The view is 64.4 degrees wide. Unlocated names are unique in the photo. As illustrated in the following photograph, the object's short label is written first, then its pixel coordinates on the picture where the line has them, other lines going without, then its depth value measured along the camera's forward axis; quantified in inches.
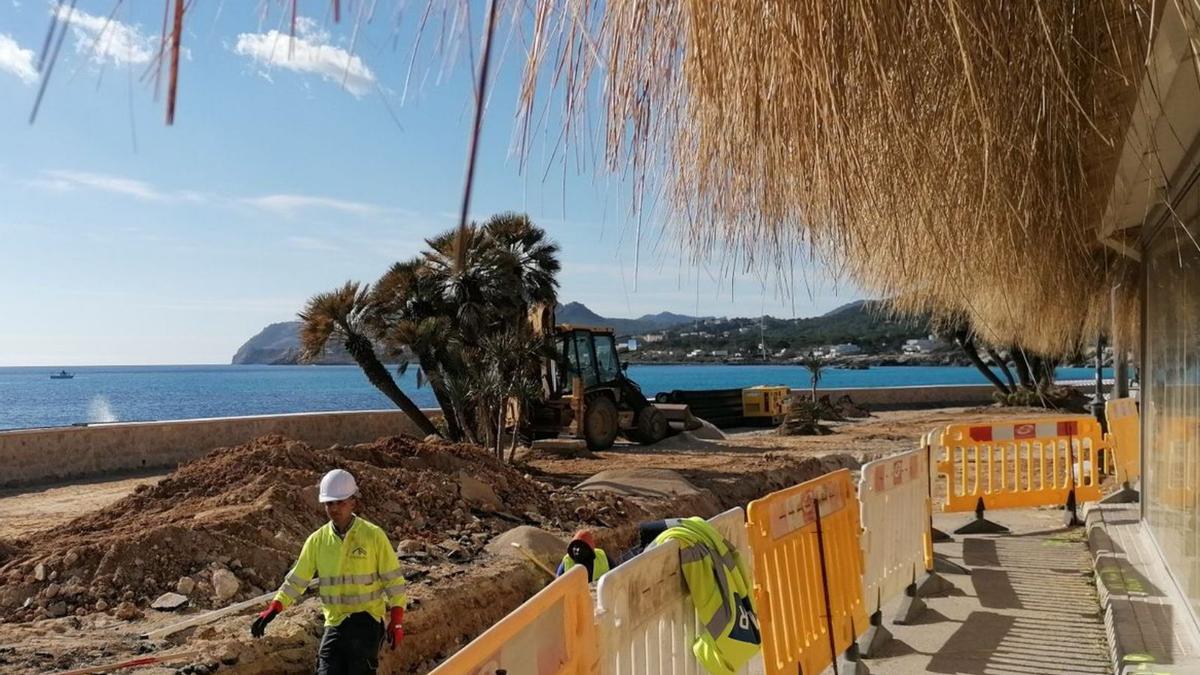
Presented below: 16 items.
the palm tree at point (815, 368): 1473.9
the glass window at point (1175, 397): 229.0
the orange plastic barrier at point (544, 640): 101.3
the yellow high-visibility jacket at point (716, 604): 159.3
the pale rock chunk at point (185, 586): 346.0
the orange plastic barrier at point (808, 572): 197.5
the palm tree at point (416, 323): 773.3
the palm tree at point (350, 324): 766.6
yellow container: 1373.0
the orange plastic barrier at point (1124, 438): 444.5
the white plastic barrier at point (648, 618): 134.5
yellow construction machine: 903.7
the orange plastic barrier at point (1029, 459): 420.8
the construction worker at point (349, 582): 224.2
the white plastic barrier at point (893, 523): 265.1
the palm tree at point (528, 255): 882.1
